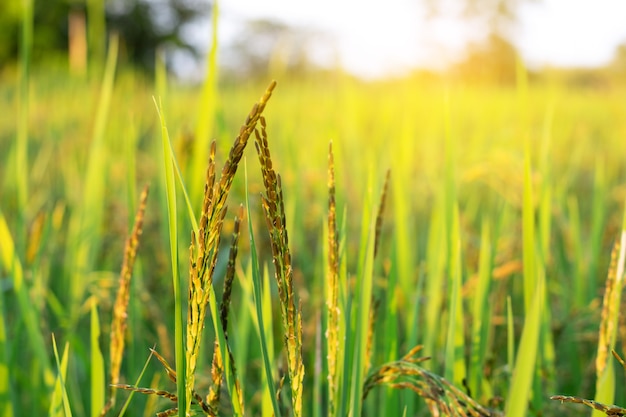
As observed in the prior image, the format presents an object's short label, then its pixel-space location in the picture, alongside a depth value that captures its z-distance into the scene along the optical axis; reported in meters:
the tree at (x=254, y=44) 38.72
